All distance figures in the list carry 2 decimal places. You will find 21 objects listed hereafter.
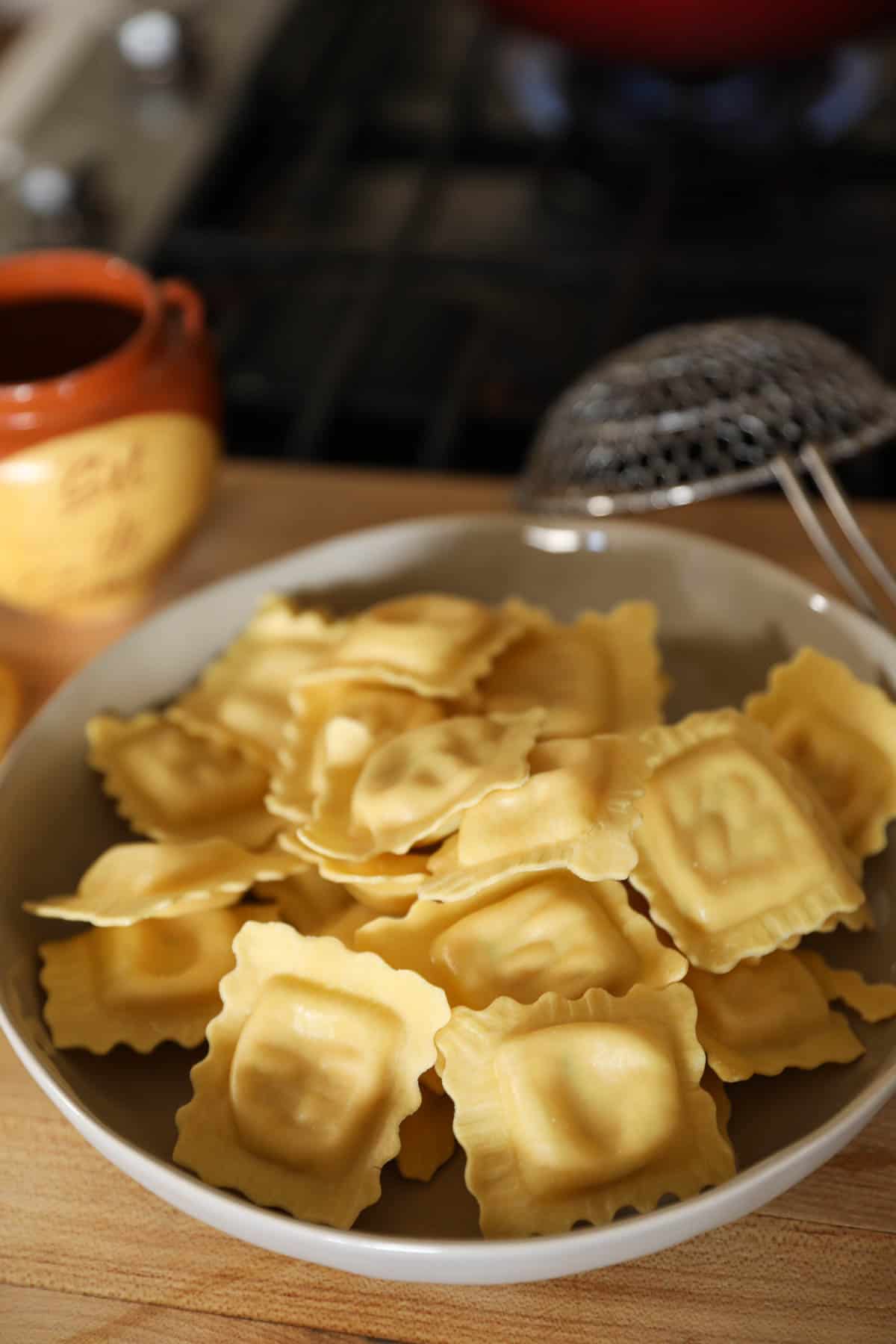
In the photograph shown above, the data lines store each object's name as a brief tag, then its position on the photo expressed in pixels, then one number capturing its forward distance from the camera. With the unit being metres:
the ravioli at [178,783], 0.73
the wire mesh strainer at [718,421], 0.79
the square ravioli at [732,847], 0.60
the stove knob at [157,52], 1.40
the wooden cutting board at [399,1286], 0.56
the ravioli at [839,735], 0.67
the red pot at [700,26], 1.10
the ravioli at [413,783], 0.62
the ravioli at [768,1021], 0.58
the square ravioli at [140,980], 0.62
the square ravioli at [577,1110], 0.52
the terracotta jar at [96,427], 0.80
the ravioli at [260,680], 0.76
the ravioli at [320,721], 0.70
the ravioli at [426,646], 0.71
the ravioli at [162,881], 0.62
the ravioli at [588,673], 0.73
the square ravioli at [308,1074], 0.55
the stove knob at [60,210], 1.25
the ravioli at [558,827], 0.57
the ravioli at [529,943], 0.58
